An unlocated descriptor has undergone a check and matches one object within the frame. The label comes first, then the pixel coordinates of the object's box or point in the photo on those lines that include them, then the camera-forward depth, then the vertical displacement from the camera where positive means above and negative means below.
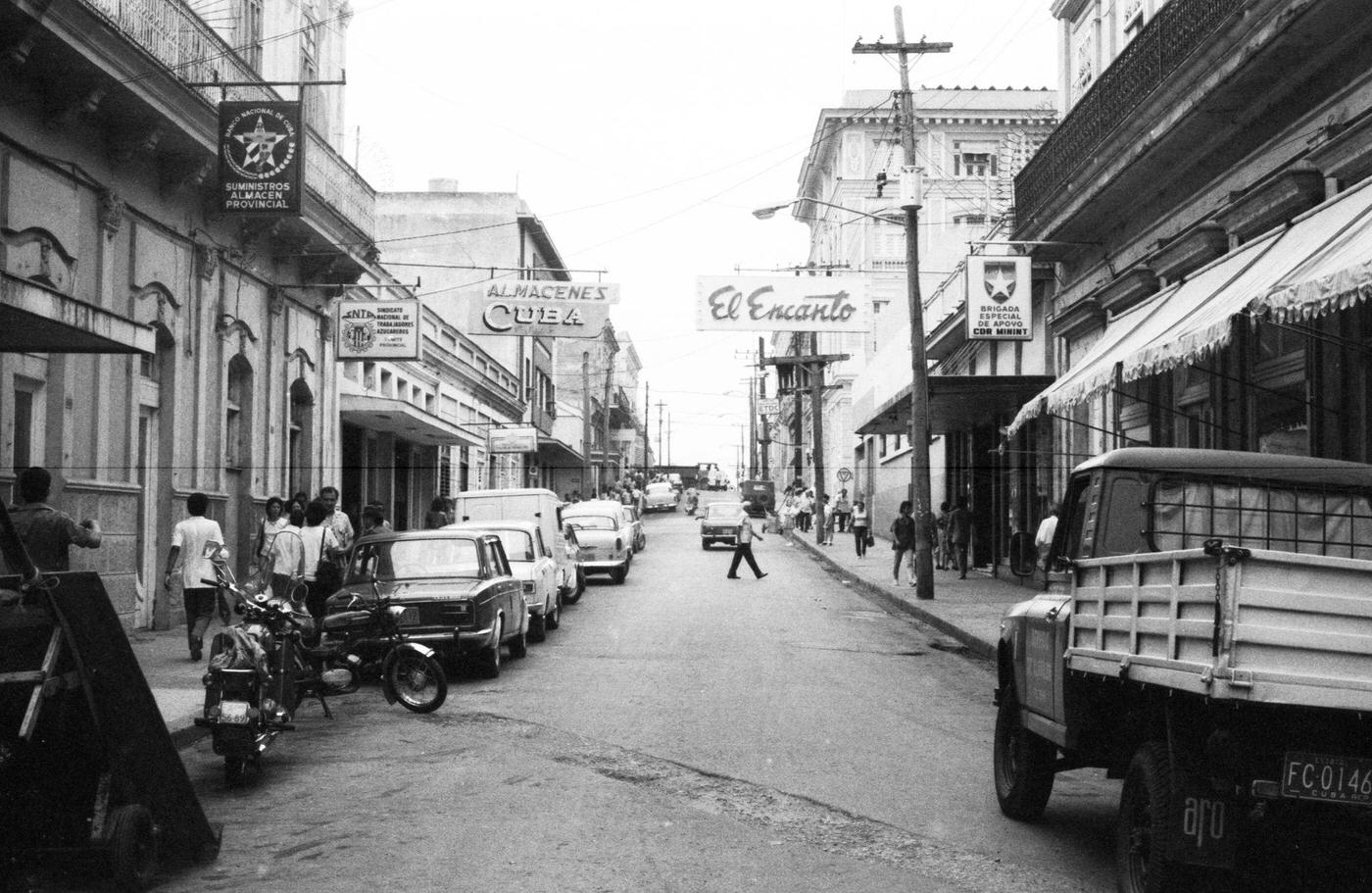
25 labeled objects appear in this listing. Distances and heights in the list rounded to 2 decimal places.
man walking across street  31.80 -1.19
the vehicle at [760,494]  85.36 -0.07
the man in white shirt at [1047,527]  17.97 -0.41
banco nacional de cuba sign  18.00 +4.05
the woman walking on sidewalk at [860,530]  39.09 -0.97
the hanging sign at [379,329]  25.86 +2.80
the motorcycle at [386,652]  12.18 -1.31
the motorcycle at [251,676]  8.86 -1.15
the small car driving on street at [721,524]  45.09 -0.96
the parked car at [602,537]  30.28 -0.92
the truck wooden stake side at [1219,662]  5.15 -0.62
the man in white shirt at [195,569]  14.97 -0.78
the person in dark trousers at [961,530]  31.14 -0.78
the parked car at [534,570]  18.95 -1.00
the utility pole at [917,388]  24.53 +1.76
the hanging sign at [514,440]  42.44 +1.47
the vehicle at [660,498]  87.38 -0.32
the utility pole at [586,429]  59.94 +2.56
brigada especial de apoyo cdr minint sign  24.39 +3.16
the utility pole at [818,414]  47.25 +2.55
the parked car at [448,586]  14.19 -0.93
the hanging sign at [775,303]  26.94 +3.44
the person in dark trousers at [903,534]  28.66 -0.78
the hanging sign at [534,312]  27.25 +3.29
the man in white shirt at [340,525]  17.72 -0.40
